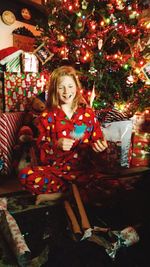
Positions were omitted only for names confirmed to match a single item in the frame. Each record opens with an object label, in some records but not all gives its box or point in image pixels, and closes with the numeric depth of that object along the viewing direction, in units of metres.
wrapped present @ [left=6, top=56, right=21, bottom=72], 2.80
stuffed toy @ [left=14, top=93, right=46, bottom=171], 1.83
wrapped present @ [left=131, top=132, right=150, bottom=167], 2.40
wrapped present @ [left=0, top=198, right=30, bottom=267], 1.06
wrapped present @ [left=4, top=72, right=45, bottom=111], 2.50
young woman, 1.57
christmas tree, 2.39
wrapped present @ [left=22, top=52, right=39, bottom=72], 2.77
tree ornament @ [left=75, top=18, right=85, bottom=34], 2.34
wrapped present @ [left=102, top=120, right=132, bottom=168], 2.25
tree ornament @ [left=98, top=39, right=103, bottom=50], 2.43
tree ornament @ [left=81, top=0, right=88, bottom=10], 2.35
